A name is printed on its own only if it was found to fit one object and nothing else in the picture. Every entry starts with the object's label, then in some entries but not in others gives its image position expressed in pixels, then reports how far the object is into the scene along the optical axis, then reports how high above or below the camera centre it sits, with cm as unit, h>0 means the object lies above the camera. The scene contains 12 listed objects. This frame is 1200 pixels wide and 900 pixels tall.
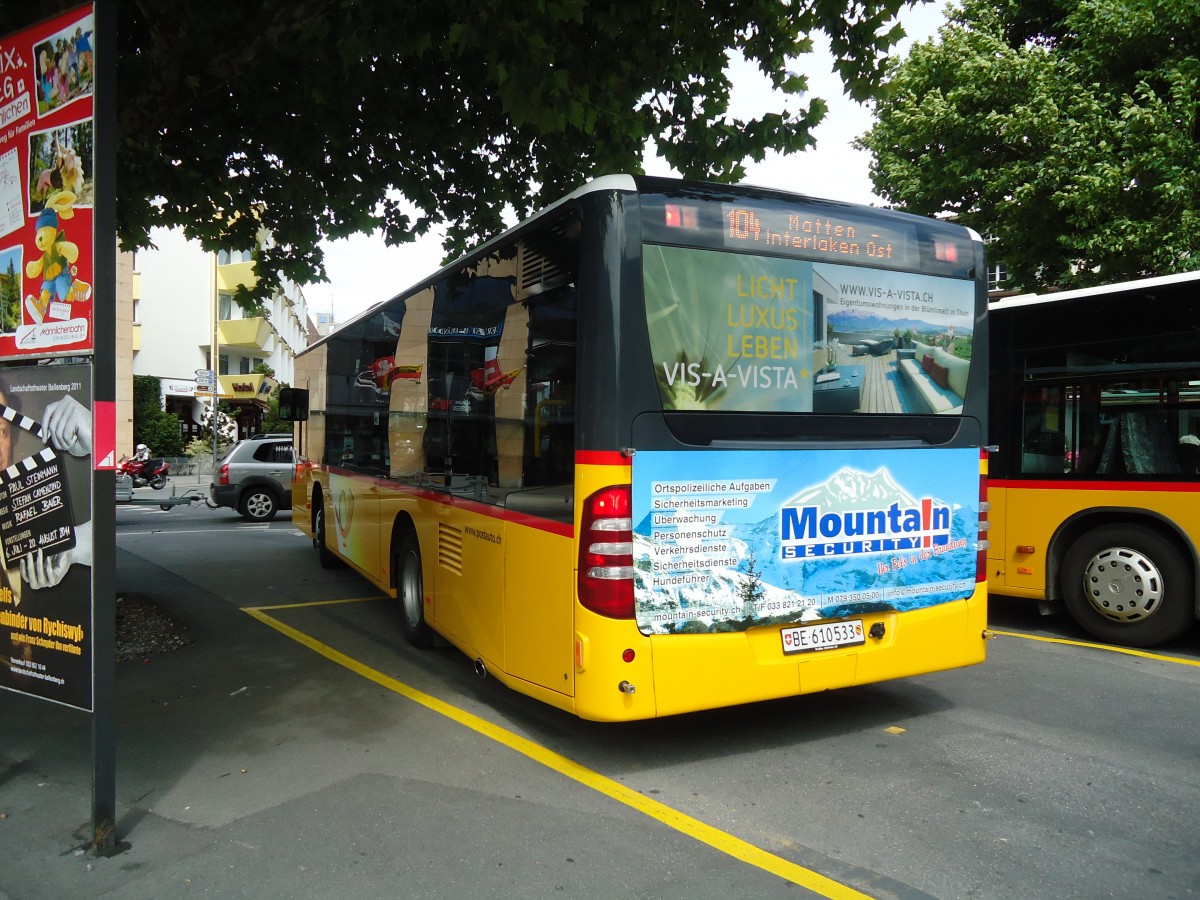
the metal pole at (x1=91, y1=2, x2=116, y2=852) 358 +10
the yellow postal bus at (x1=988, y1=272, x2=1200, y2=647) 689 -20
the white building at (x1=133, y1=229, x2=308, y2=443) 4162 +480
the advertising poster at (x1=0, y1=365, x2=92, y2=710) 370 -45
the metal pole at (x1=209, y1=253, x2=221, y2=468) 2694 +412
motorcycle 2197 -110
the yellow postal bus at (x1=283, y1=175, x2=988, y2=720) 428 -10
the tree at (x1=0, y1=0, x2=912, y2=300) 579 +268
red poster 362 +102
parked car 1862 -106
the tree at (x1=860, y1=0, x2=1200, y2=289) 1177 +441
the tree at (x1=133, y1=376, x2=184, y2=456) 3703 +17
